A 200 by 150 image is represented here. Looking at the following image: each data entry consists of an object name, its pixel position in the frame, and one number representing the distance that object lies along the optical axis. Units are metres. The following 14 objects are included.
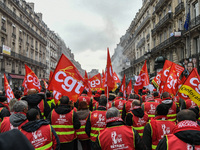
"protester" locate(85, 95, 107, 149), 4.25
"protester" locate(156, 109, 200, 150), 2.11
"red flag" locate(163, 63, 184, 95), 6.38
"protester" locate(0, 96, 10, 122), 4.41
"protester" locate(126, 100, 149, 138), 4.48
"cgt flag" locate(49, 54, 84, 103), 4.94
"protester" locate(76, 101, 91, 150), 4.65
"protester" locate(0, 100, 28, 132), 3.19
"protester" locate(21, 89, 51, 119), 4.34
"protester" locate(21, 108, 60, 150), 2.88
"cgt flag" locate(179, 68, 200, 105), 4.30
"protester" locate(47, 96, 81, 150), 4.08
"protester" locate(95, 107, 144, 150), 2.72
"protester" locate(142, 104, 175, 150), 3.31
